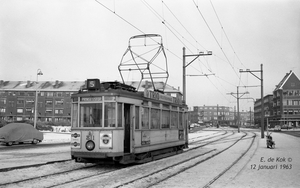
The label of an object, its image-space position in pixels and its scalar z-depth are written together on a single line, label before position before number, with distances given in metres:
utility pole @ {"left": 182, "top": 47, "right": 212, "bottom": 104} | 22.40
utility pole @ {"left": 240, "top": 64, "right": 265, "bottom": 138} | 31.37
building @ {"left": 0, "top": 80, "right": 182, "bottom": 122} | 79.69
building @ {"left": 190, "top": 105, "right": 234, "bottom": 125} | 146.00
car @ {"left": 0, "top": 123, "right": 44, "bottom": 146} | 24.19
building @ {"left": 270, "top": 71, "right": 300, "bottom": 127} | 82.12
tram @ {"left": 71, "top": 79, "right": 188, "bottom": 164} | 10.91
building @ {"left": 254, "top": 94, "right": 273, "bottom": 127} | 101.79
